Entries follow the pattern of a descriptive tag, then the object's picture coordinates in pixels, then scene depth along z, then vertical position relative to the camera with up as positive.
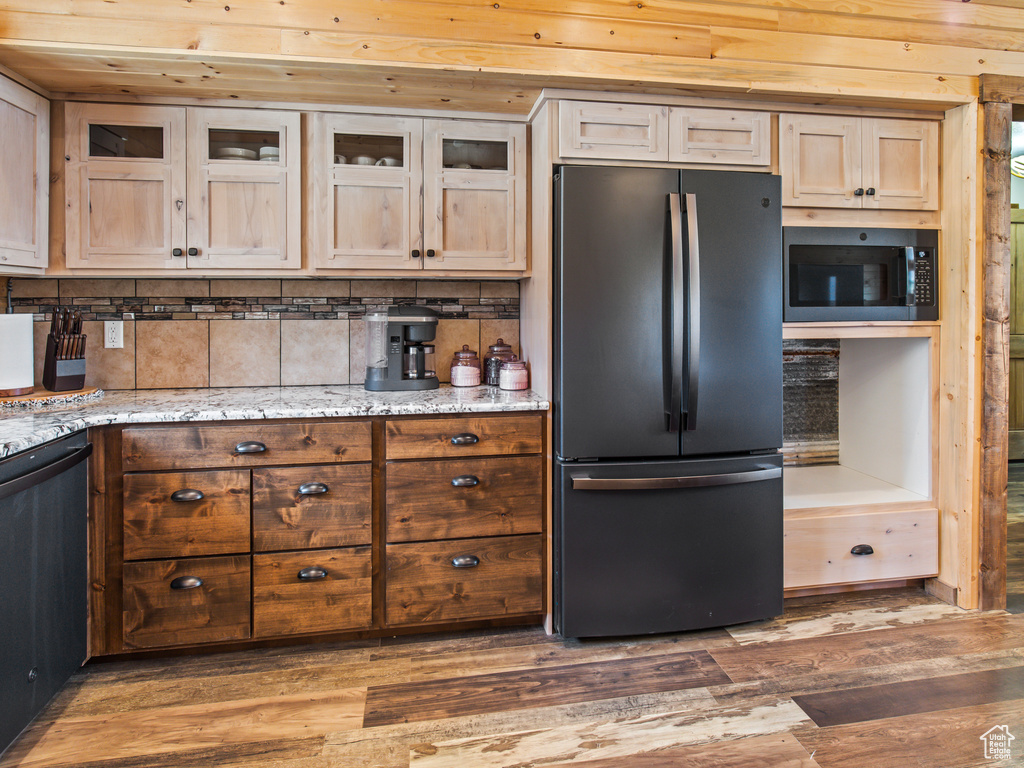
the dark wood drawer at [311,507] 2.06 -0.41
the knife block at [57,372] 2.28 +0.06
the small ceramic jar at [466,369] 2.61 +0.08
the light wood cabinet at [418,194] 2.37 +0.76
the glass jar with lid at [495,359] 2.65 +0.12
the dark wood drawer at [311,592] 2.07 -0.70
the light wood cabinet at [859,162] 2.35 +0.88
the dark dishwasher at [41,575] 1.50 -0.51
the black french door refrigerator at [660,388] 2.11 +0.00
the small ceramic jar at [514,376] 2.48 +0.05
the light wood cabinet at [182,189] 2.27 +0.74
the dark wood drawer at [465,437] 2.12 -0.17
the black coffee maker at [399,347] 2.42 +0.16
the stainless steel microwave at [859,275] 2.38 +0.45
